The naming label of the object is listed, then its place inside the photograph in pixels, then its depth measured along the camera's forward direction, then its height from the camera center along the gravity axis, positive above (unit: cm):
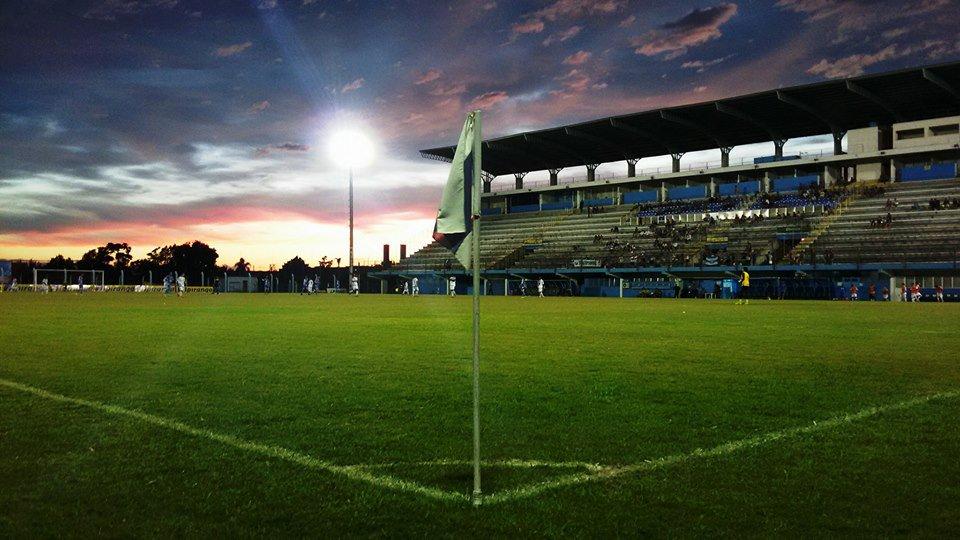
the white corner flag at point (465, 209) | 460 +46
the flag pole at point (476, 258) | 446 +13
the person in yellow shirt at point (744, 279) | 3584 -24
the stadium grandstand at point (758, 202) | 5059 +643
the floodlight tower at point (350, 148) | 6334 +1180
